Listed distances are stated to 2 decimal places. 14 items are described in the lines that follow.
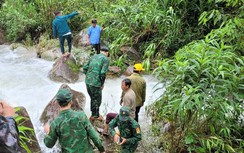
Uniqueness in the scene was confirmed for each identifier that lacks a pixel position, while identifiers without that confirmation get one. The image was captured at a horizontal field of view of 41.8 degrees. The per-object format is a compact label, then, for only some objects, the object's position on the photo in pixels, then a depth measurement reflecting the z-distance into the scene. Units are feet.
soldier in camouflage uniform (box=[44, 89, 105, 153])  11.14
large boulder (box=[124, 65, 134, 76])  29.57
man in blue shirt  28.63
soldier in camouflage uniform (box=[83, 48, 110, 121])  18.40
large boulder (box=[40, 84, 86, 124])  20.07
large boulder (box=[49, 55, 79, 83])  28.58
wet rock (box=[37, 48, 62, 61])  34.22
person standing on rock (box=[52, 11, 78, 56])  28.55
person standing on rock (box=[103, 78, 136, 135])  16.34
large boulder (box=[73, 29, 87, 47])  35.85
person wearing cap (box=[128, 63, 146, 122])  18.08
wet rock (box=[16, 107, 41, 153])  16.79
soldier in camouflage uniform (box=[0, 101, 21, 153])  9.92
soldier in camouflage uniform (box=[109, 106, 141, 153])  13.82
